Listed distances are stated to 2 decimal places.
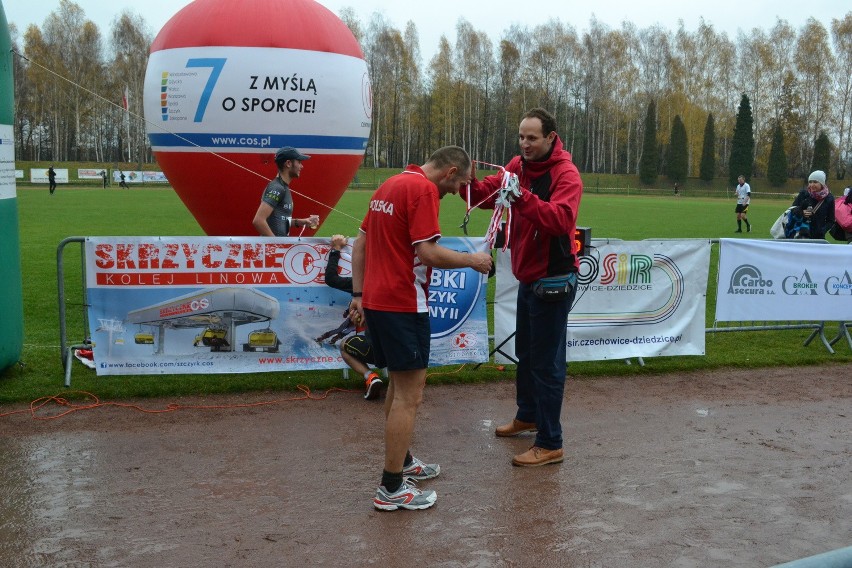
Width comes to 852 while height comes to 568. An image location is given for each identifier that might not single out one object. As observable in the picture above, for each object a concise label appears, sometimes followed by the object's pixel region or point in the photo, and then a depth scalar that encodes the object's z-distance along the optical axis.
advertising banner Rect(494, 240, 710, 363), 8.40
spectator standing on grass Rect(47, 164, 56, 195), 46.15
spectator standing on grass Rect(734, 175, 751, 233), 28.23
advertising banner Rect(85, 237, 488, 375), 7.41
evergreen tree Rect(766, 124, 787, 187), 74.84
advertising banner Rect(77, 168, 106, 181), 66.00
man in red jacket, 5.57
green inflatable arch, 7.29
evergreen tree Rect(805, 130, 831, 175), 74.69
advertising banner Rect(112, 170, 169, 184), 61.99
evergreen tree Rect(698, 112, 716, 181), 77.94
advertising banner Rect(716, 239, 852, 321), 9.11
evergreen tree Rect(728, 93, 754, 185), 75.81
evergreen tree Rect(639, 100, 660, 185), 77.62
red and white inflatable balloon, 9.43
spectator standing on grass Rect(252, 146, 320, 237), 8.36
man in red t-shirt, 4.79
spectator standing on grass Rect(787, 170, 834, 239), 12.52
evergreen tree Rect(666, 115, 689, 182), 77.31
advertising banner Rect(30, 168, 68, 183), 62.41
